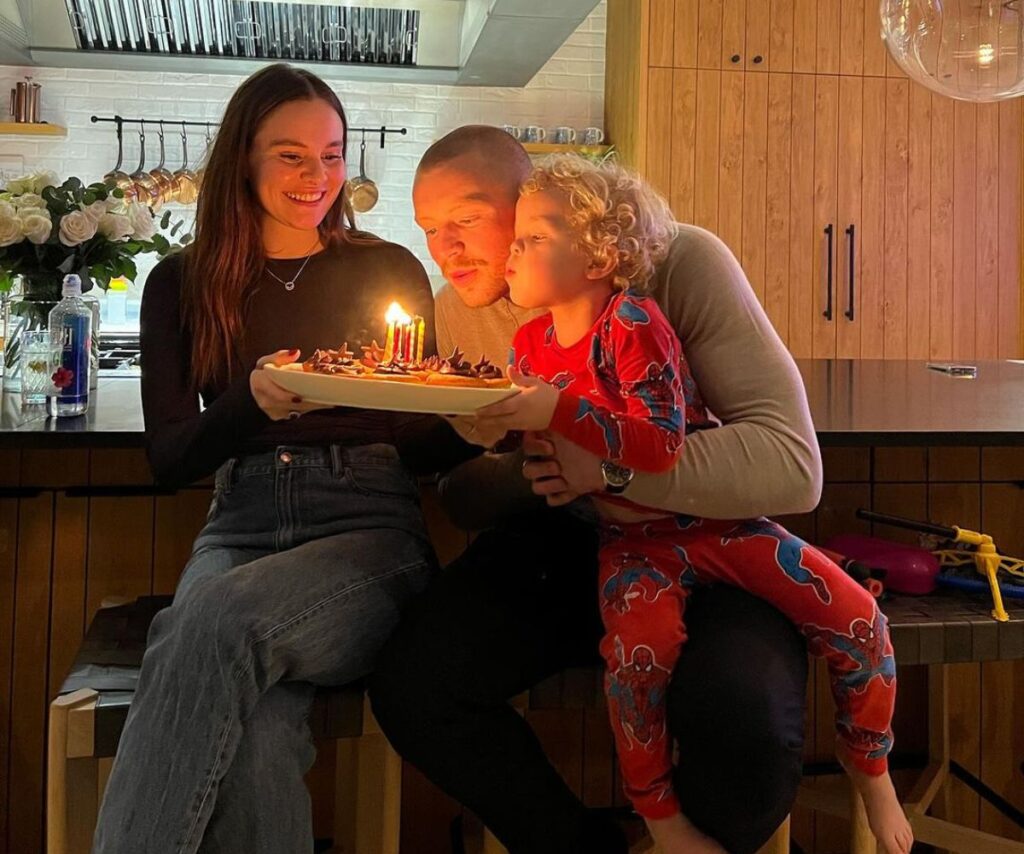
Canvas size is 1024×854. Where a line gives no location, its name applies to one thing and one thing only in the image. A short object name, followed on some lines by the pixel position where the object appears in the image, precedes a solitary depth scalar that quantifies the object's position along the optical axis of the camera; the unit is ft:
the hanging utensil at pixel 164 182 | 14.99
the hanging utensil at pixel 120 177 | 14.49
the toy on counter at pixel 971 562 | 4.81
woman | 3.40
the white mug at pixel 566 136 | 14.70
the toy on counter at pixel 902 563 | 4.89
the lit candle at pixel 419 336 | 4.25
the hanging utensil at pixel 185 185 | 15.10
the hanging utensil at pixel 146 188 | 14.80
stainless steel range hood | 13.65
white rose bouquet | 5.71
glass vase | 5.98
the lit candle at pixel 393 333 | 4.09
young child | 3.70
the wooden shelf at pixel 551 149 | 14.29
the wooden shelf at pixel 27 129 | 14.73
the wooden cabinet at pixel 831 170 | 13.25
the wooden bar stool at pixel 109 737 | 3.81
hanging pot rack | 15.28
